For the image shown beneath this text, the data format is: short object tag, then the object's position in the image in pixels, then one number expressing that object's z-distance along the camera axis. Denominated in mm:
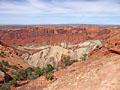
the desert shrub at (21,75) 20359
